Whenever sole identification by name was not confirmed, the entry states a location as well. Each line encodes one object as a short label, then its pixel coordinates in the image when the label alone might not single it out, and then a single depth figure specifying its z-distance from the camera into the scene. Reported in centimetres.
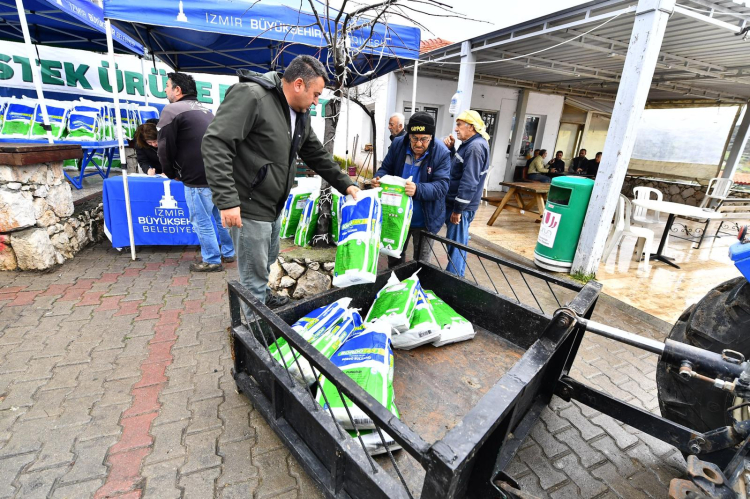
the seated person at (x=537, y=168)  1001
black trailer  112
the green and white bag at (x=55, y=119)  522
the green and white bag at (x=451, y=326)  245
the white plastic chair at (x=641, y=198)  612
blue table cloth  414
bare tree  279
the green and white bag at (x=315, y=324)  193
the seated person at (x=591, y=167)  1064
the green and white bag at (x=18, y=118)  504
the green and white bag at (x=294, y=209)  315
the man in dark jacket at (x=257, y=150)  204
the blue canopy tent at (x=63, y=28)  454
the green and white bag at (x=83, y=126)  545
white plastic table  515
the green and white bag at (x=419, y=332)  234
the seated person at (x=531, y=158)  1019
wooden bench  677
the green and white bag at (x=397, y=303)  227
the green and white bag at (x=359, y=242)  238
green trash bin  436
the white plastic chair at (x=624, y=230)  514
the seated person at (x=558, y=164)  1031
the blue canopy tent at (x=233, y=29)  331
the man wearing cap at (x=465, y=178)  339
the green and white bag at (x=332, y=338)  184
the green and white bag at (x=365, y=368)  163
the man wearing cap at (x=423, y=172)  303
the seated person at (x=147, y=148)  438
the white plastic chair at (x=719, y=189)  828
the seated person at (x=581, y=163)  1074
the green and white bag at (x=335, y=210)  293
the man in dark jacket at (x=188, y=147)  353
